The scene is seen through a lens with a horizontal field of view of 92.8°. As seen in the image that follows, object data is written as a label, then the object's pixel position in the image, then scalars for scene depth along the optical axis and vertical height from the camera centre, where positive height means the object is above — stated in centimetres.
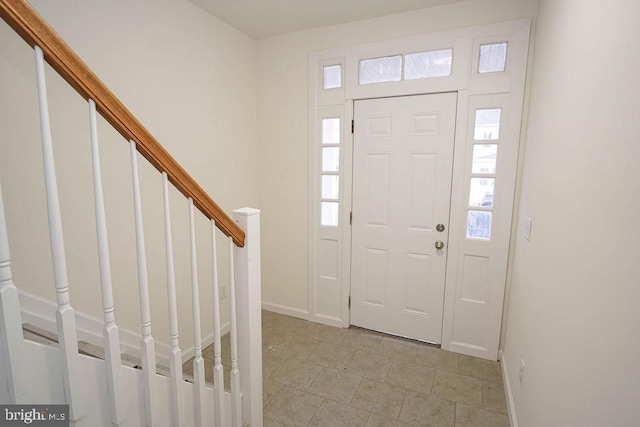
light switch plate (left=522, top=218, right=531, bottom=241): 179 -32
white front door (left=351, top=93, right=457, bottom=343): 242 -31
